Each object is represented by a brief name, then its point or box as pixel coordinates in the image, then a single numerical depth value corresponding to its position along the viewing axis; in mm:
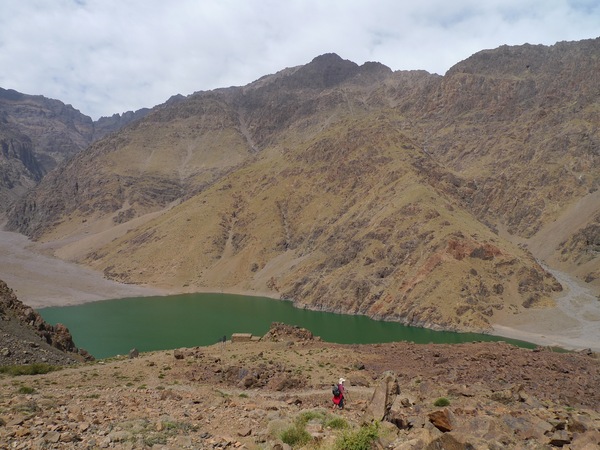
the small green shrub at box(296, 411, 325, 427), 16484
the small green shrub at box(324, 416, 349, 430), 16281
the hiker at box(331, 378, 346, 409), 21312
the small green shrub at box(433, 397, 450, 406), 21703
